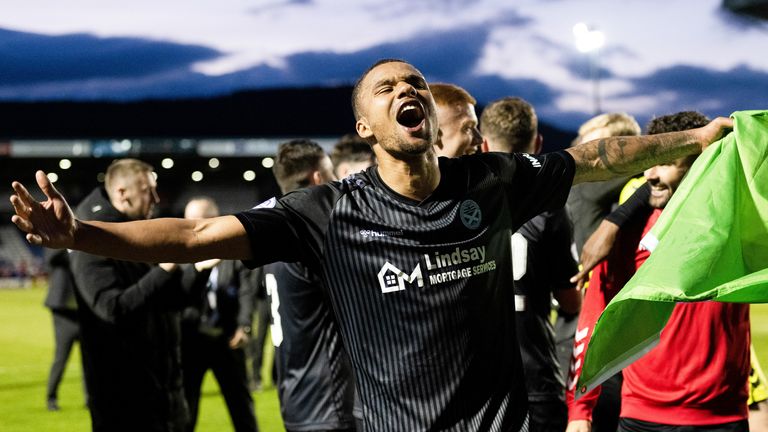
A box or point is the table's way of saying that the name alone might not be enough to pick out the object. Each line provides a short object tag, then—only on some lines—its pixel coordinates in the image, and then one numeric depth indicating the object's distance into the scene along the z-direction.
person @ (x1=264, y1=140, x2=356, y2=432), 4.26
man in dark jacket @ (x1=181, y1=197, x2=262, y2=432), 6.86
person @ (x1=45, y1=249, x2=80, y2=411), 10.20
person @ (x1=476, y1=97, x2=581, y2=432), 4.23
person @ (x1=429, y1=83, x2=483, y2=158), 4.32
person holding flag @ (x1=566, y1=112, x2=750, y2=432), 3.80
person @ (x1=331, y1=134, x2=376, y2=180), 5.16
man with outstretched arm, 2.88
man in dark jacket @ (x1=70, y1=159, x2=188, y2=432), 5.04
